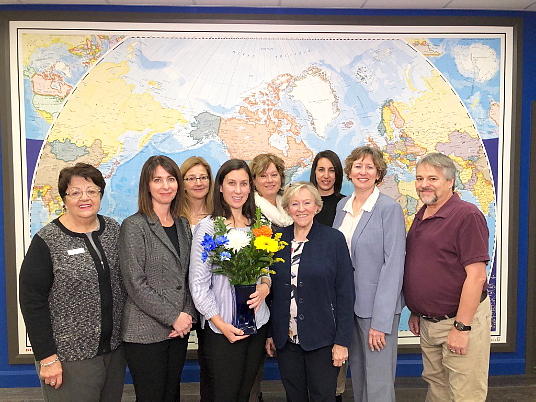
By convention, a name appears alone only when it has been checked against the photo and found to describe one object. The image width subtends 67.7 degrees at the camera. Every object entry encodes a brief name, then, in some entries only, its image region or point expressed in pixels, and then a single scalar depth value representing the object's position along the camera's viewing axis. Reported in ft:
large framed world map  11.10
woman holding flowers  6.77
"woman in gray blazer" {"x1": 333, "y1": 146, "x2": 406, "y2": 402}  7.45
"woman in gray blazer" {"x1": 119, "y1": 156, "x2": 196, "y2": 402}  6.72
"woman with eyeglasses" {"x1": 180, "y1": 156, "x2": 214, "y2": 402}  9.30
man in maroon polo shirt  7.20
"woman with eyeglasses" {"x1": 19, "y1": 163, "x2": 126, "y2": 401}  6.31
